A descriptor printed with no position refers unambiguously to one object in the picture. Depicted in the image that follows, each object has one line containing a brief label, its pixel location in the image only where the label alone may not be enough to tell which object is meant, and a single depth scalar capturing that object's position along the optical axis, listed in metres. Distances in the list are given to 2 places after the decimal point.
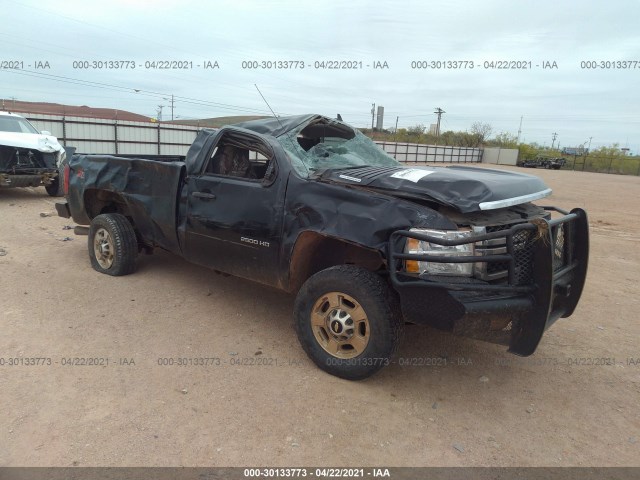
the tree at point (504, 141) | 69.31
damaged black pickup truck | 2.91
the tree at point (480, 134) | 65.94
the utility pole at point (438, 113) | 70.50
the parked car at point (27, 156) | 10.15
